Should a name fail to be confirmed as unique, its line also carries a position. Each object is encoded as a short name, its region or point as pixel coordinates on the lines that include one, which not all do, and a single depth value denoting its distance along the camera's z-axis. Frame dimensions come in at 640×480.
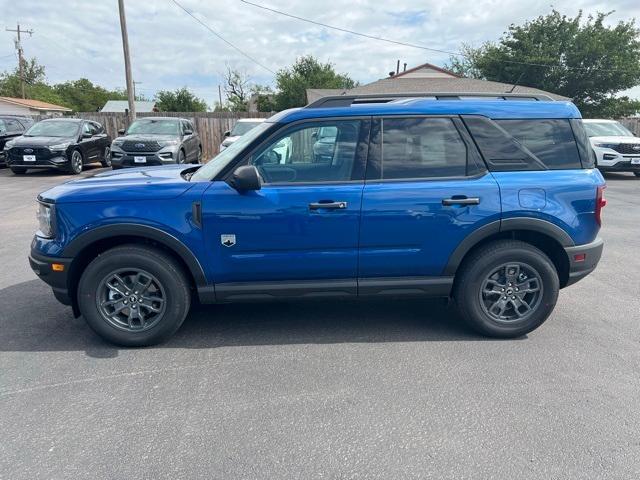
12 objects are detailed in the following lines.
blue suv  3.47
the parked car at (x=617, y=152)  14.16
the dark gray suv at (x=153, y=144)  12.55
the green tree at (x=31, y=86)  67.38
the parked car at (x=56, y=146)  13.34
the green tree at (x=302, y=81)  43.28
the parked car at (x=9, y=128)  15.54
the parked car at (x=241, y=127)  14.32
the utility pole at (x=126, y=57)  16.86
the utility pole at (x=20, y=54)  51.11
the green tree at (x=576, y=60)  29.34
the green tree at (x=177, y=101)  56.09
